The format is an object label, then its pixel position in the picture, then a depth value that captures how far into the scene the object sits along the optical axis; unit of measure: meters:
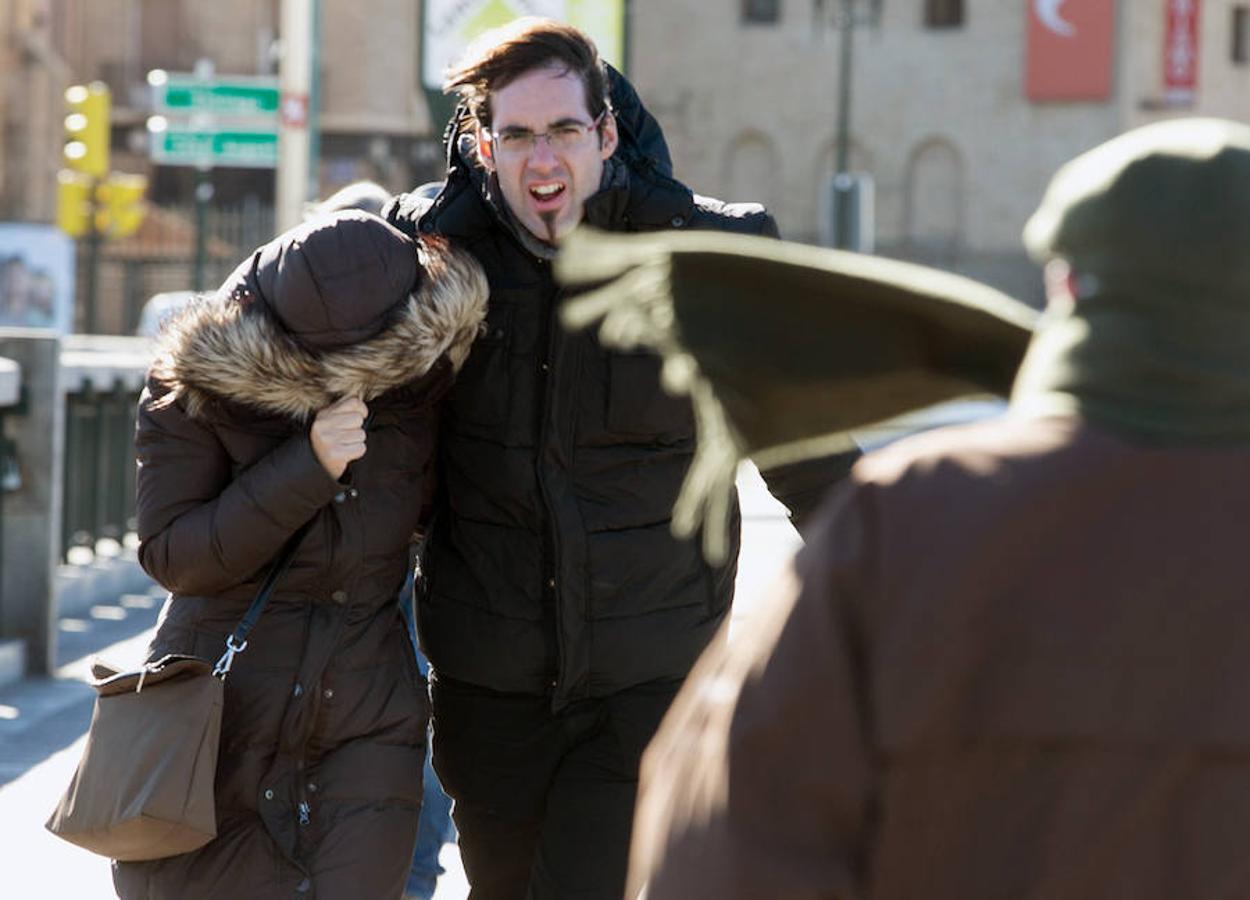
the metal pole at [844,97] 41.25
